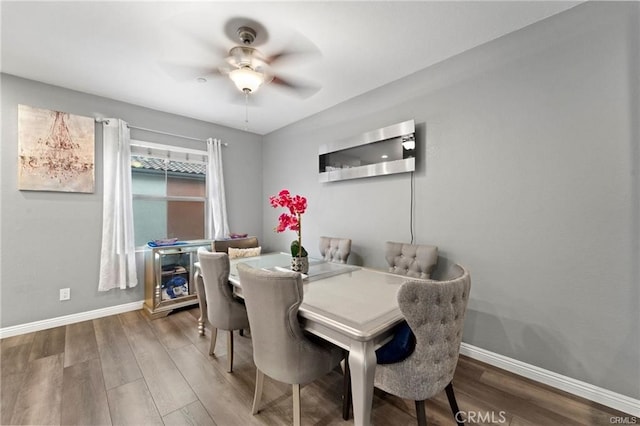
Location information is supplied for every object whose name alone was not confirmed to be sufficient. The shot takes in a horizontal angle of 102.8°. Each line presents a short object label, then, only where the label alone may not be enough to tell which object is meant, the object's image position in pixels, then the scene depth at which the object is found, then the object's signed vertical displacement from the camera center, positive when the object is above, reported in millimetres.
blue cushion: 1291 -698
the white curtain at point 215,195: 3977 +313
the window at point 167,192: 3498 +356
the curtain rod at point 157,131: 3088 +1169
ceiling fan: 2000 +1397
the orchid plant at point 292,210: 1984 +29
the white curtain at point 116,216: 3092 +9
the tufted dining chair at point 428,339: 1118 -595
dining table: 1131 -514
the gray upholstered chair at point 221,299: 1902 -649
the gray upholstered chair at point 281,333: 1271 -628
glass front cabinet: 3133 -808
